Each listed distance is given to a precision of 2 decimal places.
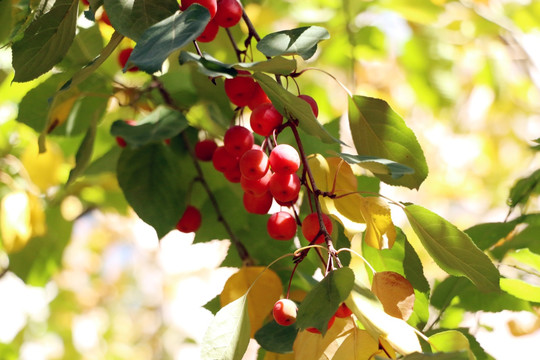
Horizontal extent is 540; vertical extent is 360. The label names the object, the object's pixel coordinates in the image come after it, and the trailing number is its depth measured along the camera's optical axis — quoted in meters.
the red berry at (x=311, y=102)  0.72
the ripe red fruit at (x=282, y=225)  0.73
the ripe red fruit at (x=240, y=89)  0.72
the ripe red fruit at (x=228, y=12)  0.72
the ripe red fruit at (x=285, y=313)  0.70
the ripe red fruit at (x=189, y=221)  0.80
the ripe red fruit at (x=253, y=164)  0.71
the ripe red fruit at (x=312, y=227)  0.71
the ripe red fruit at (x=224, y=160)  0.76
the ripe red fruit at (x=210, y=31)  0.73
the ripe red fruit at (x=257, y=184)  0.72
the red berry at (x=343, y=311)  0.69
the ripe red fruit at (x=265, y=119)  0.71
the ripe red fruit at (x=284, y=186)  0.72
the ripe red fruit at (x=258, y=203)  0.75
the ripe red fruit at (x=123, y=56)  0.81
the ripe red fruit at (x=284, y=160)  0.71
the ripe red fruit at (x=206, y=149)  0.80
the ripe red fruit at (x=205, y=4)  0.71
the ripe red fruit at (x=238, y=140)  0.73
